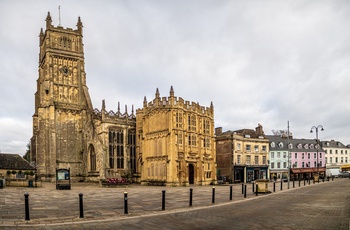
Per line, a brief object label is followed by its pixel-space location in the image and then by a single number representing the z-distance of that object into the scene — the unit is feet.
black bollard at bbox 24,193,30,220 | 38.17
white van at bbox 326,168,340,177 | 235.85
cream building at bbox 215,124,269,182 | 180.04
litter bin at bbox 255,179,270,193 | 83.98
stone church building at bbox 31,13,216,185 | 135.95
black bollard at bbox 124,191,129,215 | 44.86
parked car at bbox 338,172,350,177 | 233.04
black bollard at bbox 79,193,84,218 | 40.87
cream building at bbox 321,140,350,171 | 265.95
